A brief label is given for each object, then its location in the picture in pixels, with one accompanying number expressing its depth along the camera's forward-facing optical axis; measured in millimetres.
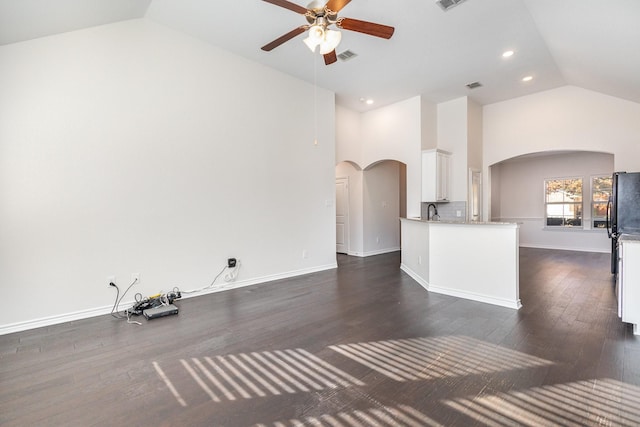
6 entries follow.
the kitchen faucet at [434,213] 6459
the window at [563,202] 7684
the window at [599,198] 7270
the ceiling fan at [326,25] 2623
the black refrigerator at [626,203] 4363
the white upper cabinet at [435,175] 5984
